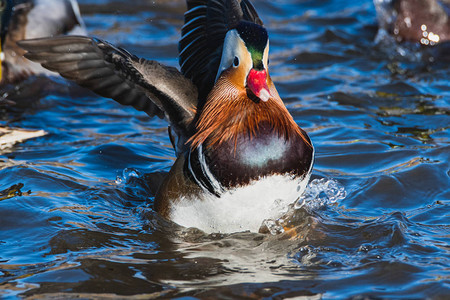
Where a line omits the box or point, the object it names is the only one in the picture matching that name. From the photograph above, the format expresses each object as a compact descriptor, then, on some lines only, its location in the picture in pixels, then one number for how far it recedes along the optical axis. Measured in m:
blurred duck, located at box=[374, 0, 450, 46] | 18.62
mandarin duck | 8.79
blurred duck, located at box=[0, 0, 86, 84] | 16.84
